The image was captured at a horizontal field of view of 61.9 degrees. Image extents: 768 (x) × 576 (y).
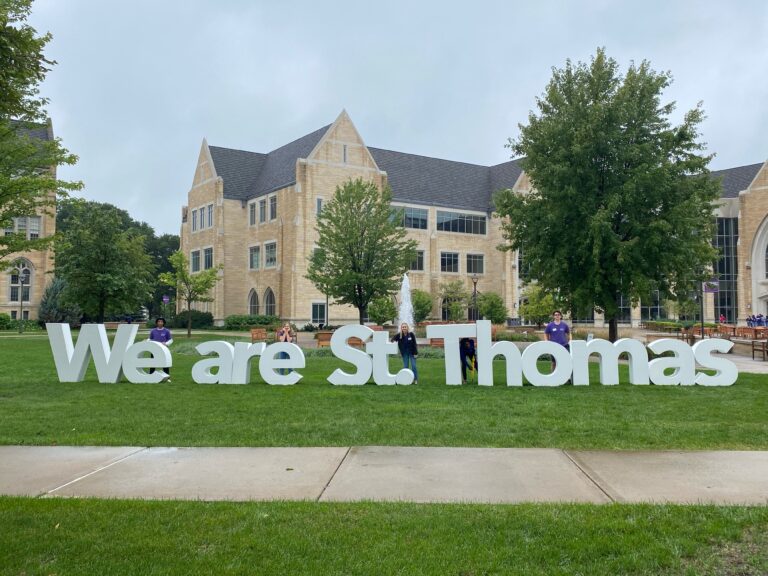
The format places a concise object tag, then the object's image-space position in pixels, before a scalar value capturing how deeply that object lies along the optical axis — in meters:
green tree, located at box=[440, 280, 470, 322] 54.03
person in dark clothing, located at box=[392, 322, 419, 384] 15.96
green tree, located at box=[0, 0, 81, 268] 15.45
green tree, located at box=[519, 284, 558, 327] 41.84
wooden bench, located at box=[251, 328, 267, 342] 29.67
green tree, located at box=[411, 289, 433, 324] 48.97
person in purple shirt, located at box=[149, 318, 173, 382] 16.30
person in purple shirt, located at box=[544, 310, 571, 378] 15.67
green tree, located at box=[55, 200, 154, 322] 35.09
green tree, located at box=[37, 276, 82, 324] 53.47
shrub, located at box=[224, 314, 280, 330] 50.50
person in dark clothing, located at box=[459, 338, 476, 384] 16.43
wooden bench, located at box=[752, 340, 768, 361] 24.28
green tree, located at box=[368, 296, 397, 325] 37.19
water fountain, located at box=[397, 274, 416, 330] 49.84
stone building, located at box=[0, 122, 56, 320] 57.19
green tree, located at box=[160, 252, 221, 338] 40.50
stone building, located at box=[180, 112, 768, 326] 51.66
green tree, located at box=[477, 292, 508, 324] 49.34
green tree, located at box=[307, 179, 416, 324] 32.25
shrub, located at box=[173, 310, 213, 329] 55.41
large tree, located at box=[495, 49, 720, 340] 21.44
